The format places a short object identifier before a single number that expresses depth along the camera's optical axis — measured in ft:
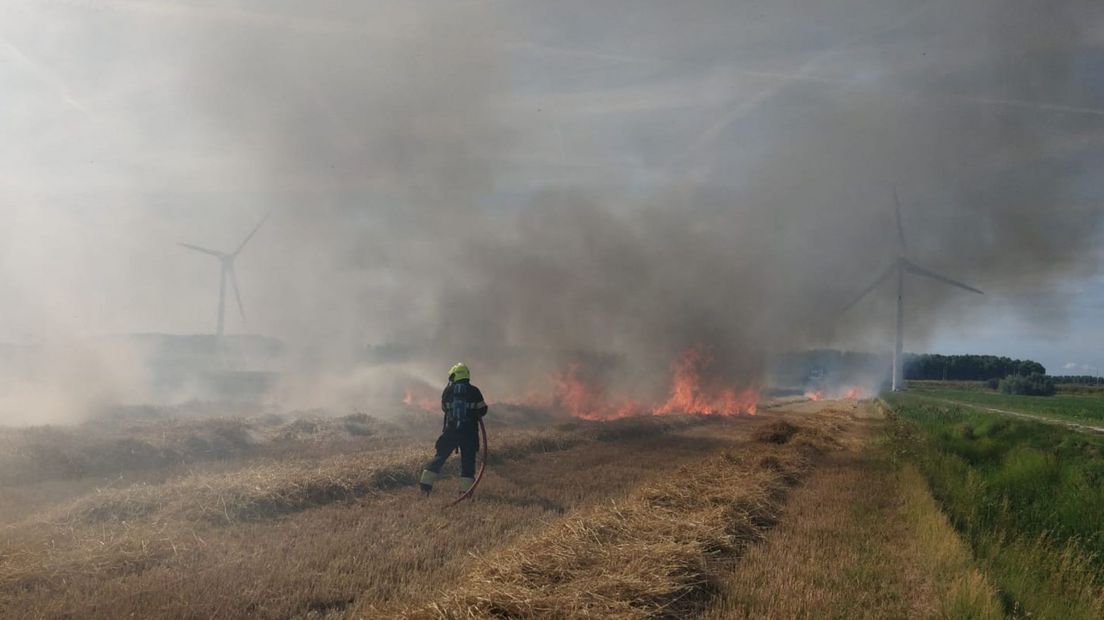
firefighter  42.78
